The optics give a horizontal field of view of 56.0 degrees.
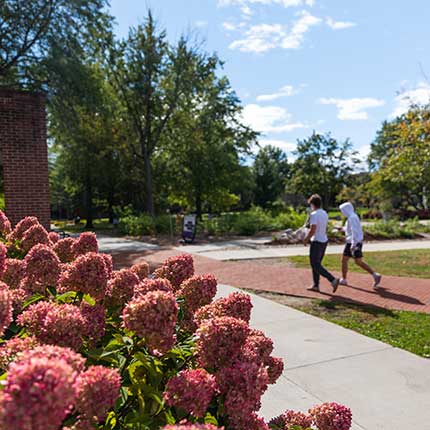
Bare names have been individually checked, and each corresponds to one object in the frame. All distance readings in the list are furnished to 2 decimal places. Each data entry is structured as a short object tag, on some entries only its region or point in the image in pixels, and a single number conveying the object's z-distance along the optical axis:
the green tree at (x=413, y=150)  15.04
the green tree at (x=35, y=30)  15.84
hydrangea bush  0.71
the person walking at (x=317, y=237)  7.73
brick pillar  7.56
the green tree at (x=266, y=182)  50.81
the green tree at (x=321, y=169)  46.94
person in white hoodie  8.14
